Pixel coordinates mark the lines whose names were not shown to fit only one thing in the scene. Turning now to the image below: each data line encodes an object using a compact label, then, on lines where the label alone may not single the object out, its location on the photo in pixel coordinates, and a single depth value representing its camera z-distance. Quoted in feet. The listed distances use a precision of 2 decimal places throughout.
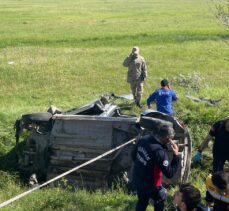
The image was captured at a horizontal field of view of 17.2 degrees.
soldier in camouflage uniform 69.95
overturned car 43.21
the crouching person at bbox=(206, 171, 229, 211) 27.74
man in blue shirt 54.13
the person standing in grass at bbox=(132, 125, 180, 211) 29.68
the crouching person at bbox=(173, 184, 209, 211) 25.26
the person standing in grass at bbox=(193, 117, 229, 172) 38.51
